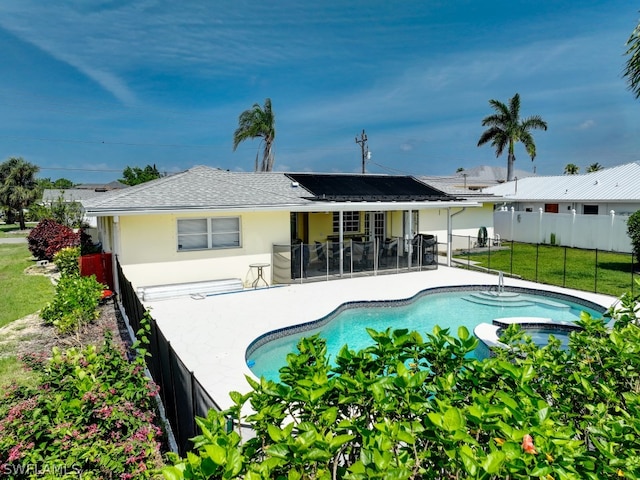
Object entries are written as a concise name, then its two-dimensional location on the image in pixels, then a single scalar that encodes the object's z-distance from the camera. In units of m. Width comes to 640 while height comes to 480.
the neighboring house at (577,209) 25.41
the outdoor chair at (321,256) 17.05
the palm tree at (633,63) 10.84
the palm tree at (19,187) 52.12
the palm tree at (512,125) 41.09
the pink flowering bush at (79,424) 3.41
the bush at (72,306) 10.17
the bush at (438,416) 1.99
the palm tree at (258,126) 35.09
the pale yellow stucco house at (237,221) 14.48
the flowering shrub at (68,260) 16.58
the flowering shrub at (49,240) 22.50
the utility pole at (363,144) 41.66
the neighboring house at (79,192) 63.53
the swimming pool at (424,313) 10.71
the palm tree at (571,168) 59.39
